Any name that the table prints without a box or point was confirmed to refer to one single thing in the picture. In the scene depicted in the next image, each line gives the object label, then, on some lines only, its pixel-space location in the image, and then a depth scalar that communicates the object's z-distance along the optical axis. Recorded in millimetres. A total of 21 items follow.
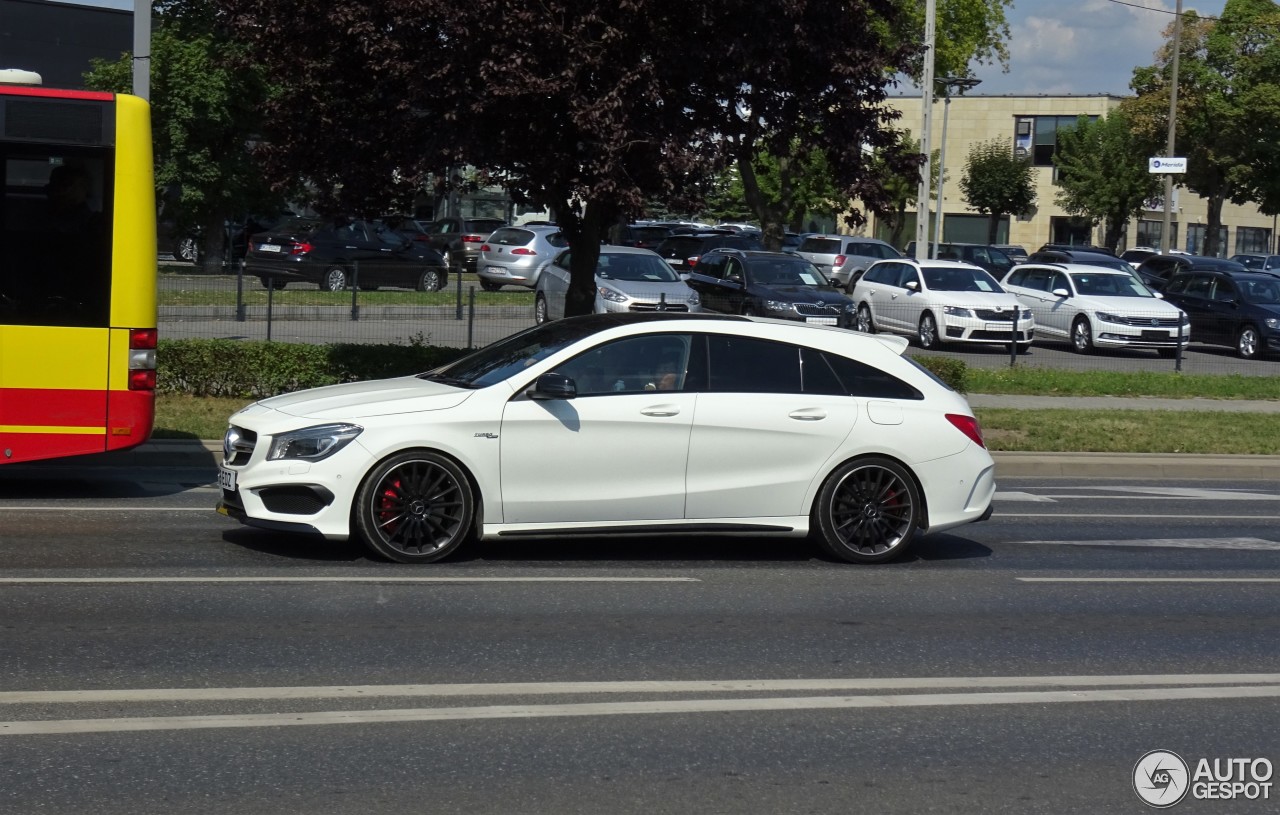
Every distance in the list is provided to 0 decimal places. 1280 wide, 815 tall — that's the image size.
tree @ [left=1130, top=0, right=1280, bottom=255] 57594
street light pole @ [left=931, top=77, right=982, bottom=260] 45531
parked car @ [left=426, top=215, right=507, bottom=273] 43656
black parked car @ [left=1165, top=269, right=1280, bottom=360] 29219
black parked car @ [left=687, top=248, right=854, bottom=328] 26547
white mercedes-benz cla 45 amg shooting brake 9141
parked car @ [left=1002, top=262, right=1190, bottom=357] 28172
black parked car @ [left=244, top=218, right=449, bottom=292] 27938
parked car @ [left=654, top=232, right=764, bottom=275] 42312
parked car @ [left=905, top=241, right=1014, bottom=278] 48344
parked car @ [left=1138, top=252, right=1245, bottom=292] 39562
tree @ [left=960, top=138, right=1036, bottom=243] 74375
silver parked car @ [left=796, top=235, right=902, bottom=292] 42281
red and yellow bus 10984
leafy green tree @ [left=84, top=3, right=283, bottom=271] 36312
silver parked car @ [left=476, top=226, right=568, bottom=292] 34750
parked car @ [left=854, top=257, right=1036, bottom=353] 27406
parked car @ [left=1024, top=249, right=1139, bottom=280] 40844
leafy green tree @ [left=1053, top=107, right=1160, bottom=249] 69438
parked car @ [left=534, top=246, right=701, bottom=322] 25344
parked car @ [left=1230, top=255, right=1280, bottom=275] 51909
